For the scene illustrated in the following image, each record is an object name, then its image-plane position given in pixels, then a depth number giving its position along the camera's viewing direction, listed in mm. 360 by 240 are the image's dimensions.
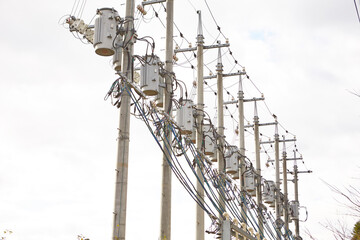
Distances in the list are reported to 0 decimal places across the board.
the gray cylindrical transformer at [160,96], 17123
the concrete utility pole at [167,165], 15727
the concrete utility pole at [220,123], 23562
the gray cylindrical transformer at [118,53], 14154
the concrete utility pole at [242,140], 27688
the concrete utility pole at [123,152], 12352
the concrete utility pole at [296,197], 40938
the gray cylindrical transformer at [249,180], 28781
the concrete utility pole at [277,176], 36562
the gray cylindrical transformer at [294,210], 40438
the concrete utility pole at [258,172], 29806
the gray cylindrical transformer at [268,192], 34250
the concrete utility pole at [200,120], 20266
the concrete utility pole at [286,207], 38281
